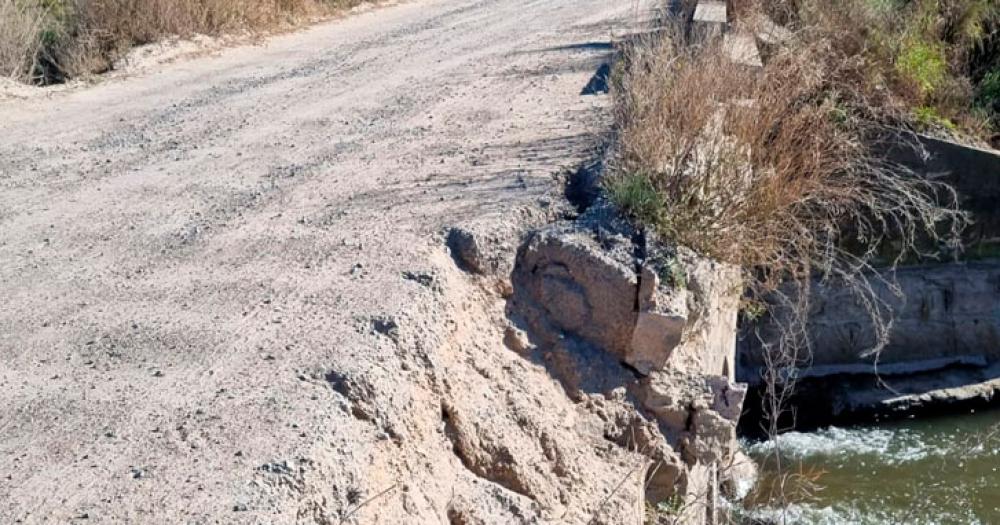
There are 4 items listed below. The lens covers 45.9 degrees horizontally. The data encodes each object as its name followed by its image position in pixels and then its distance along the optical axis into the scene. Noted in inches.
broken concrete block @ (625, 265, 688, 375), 219.9
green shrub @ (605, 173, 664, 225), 238.4
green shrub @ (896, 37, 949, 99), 467.5
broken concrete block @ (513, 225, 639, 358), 222.7
